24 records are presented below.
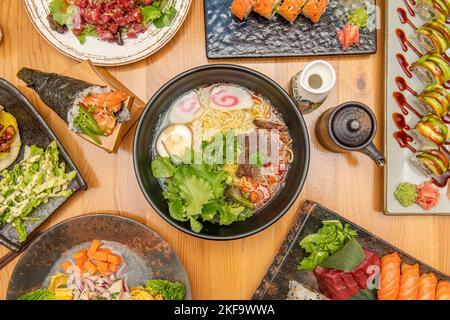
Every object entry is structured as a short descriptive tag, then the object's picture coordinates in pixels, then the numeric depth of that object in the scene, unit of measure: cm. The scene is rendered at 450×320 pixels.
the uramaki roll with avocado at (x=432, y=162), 60
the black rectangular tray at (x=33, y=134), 59
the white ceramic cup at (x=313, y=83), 56
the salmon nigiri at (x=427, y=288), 61
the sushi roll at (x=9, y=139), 59
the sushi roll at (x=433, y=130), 60
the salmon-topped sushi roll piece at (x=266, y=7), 58
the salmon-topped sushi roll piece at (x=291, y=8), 58
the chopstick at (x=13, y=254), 60
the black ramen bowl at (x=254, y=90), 54
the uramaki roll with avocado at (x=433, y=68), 60
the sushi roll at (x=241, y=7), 58
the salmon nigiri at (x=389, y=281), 60
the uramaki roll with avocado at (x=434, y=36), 60
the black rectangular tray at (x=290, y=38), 60
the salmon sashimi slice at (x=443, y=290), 61
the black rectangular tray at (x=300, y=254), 61
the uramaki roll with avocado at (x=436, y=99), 60
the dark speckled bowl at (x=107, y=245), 59
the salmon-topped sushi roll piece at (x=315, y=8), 58
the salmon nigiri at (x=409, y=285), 60
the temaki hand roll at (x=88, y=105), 55
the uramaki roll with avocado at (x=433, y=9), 61
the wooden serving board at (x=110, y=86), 57
